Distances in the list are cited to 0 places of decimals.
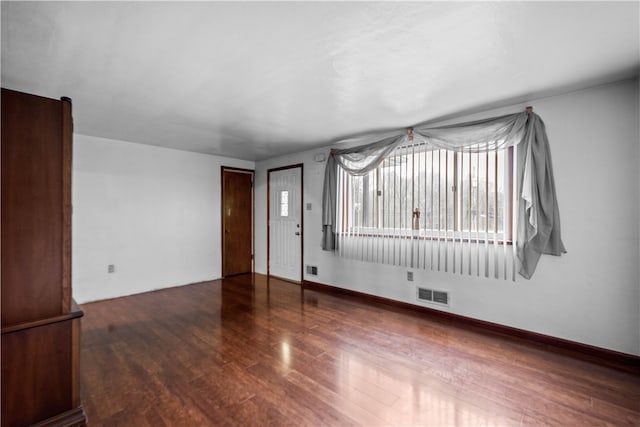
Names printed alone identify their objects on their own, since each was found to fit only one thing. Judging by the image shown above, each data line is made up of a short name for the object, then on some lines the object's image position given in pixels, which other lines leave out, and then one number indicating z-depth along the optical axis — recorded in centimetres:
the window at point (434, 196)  302
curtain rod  366
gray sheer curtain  272
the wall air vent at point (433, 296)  347
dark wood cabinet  160
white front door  528
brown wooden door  566
